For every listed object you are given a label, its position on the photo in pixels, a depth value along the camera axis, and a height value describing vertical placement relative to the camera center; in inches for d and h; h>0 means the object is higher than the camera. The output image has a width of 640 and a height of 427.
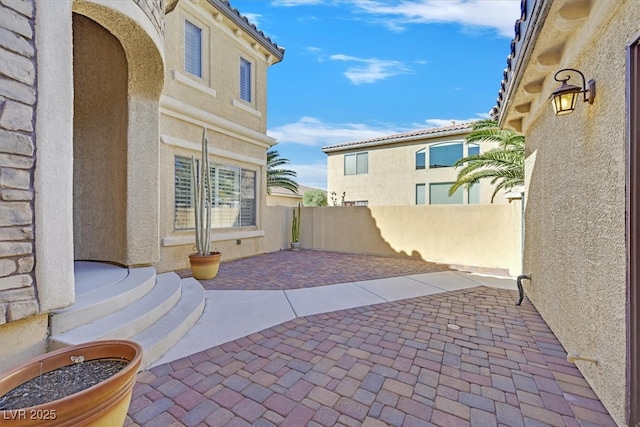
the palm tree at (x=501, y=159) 366.6 +68.1
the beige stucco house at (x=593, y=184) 85.8 +10.3
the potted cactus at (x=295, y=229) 485.6 -36.1
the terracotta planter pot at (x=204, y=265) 251.1 -50.8
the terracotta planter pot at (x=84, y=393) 59.6 -44.1
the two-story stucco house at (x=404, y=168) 689.6 +109.3
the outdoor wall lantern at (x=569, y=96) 112.8 +47.1
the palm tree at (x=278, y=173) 689.6 +84.5
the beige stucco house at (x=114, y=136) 100.0 +44.3
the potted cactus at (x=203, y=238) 252.5 -27.4
